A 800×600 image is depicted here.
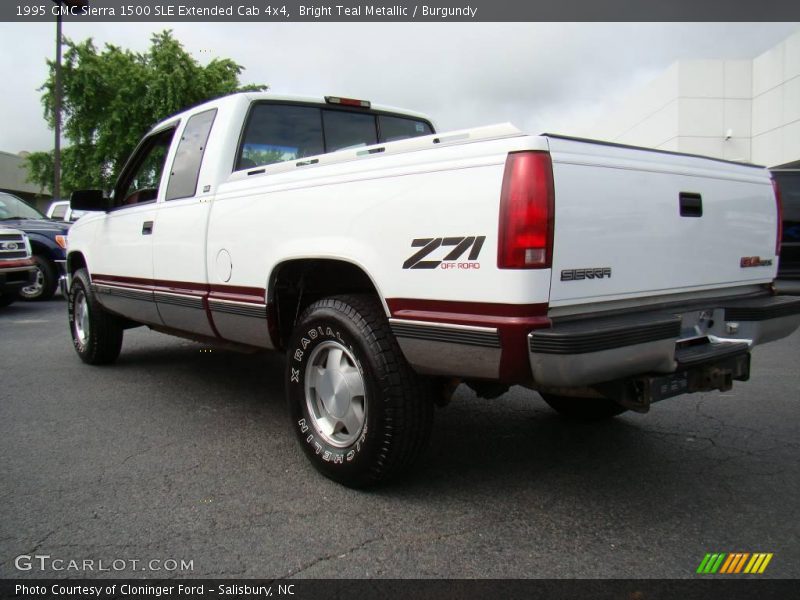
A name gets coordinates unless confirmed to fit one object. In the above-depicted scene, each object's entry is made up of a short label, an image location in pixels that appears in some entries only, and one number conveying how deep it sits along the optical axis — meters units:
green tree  22.78
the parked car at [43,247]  11.17
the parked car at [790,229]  7.56
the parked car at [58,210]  14.53
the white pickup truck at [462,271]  2.39
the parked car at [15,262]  9.51
